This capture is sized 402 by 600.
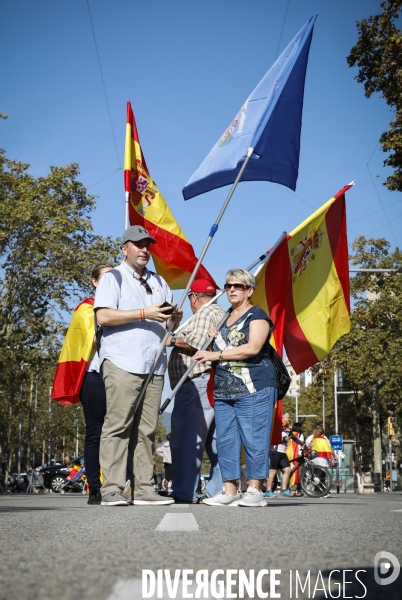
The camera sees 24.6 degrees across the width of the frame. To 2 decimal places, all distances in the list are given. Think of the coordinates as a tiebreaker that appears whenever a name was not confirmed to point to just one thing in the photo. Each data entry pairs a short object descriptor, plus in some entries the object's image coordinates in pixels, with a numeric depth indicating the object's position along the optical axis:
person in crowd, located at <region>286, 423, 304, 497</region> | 18.92
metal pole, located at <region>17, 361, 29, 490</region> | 42.95
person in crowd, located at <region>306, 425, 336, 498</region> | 19.11
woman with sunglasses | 7.57
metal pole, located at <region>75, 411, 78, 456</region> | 73.99
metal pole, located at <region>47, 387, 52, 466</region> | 73.44
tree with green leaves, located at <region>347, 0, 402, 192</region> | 16.34
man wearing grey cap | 7.54
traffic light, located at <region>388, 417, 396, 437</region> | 47.51
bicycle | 17.70
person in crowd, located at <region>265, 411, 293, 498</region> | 18.38
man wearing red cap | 8.86
